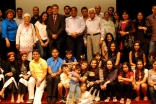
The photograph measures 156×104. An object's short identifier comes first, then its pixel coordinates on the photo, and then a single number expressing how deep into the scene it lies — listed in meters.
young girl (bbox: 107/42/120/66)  7.25
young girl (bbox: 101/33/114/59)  7.42
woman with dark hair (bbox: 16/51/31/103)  6.90
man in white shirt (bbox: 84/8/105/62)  7.55
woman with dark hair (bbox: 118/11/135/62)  7.46
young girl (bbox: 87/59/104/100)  6.84
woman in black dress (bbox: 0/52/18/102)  6.91
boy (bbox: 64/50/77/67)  7.11
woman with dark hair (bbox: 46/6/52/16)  7.75
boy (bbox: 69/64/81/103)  6.58
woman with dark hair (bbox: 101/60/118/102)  6.74
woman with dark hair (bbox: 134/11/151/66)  7.48
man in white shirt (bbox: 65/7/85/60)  7.48
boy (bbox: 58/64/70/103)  6.74
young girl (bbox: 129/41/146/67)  7.22
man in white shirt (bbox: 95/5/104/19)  8.08
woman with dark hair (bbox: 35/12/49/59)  7.54
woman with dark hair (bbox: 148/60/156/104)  6.66
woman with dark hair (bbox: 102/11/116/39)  7.68
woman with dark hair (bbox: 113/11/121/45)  7.73
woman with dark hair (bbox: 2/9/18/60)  7.39
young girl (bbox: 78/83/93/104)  6.58
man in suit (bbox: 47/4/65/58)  7.45
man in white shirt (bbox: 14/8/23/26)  7.87
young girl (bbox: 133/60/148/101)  6.71
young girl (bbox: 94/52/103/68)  7.12
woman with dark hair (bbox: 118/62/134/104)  6.71
